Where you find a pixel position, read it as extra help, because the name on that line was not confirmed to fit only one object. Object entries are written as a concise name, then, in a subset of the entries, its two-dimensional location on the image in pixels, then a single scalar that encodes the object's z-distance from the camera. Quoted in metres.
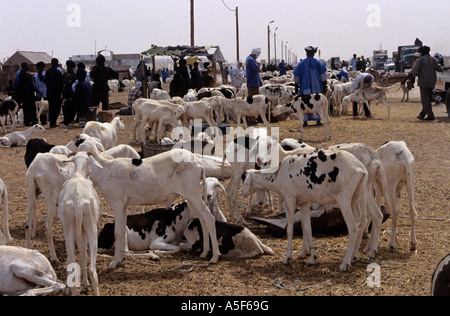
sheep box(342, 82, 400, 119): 20.03
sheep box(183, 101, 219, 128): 16.20
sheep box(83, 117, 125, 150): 10.96
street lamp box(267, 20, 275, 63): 72.66
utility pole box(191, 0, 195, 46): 32.96
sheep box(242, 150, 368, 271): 6.09
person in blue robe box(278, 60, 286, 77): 39.91
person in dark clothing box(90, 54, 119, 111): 19.51
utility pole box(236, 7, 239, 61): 53.44
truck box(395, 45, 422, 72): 43.69
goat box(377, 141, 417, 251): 6.82
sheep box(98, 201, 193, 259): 7.22
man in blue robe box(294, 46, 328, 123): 16.39
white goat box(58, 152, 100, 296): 5.45
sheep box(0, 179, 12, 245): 7.04
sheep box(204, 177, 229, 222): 7.50
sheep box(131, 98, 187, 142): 15.10
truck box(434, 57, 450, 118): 21.67
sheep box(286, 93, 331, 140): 15.88
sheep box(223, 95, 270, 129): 17.55
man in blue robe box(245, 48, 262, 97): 18.64
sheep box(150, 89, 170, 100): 21.36
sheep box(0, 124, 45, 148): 16.33
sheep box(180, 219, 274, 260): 6.72
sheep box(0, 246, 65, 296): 5.30
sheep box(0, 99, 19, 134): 19.06
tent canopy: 26.17
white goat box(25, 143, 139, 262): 7.02
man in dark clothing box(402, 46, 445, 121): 18.84
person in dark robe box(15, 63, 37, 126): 20.33
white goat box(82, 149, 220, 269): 6.56
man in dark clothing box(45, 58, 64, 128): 20.27
